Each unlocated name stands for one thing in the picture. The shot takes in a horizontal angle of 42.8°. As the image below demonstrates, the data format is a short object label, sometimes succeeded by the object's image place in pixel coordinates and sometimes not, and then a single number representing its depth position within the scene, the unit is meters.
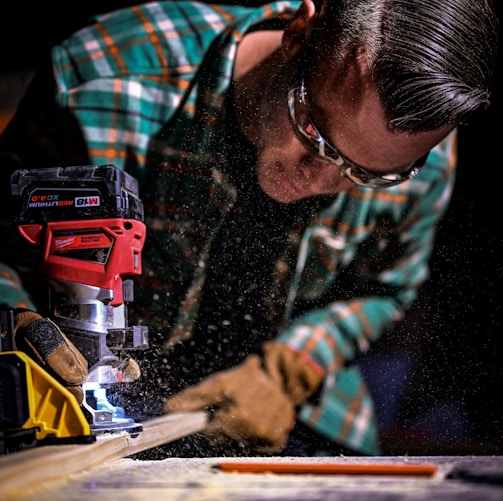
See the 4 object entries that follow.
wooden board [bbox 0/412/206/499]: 0.76
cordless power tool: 1.30
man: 1.44
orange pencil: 0.87
